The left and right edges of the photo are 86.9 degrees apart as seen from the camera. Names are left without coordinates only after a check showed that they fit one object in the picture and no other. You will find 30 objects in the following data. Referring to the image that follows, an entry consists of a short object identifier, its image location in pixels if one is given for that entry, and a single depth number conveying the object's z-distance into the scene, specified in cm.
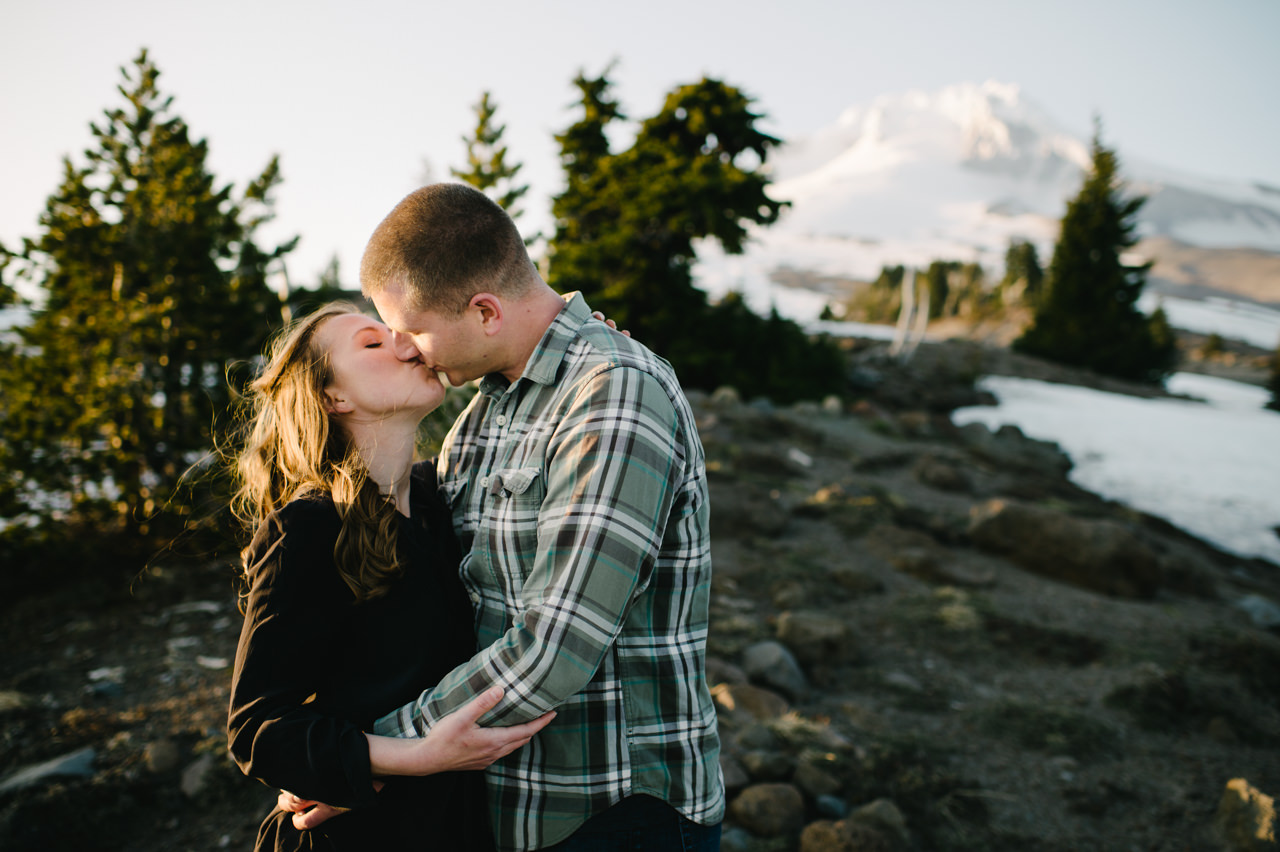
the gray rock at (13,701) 424
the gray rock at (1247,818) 341
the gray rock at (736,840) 348
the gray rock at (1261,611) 709
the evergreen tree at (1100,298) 2864
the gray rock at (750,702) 471
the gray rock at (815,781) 395
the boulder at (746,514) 839
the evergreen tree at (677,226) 1511
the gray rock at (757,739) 432
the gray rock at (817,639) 561
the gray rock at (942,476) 1116
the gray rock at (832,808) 383
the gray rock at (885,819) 357
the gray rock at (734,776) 393
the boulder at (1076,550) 743
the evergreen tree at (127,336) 558
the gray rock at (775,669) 516
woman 158
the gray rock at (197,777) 367
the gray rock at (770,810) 364
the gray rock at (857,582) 701
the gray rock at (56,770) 345
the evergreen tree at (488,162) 690
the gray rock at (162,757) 377
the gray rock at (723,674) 505
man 152
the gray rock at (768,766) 404
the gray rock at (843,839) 337
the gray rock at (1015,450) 1342
